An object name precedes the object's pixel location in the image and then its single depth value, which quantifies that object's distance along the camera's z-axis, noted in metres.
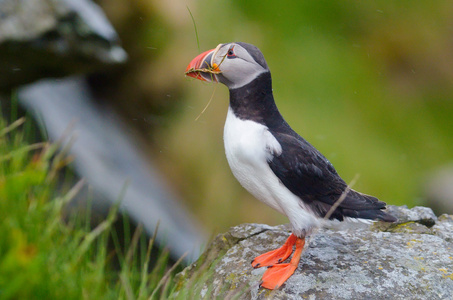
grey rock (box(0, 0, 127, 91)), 11.19
